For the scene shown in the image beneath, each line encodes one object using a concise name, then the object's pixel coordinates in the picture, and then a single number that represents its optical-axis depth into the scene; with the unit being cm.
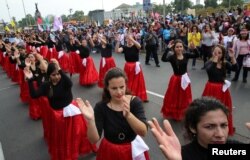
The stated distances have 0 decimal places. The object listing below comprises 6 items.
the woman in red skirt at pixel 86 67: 1023
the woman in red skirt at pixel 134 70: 763
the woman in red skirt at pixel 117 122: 289
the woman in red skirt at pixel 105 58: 938
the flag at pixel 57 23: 1735
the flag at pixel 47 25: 2713
